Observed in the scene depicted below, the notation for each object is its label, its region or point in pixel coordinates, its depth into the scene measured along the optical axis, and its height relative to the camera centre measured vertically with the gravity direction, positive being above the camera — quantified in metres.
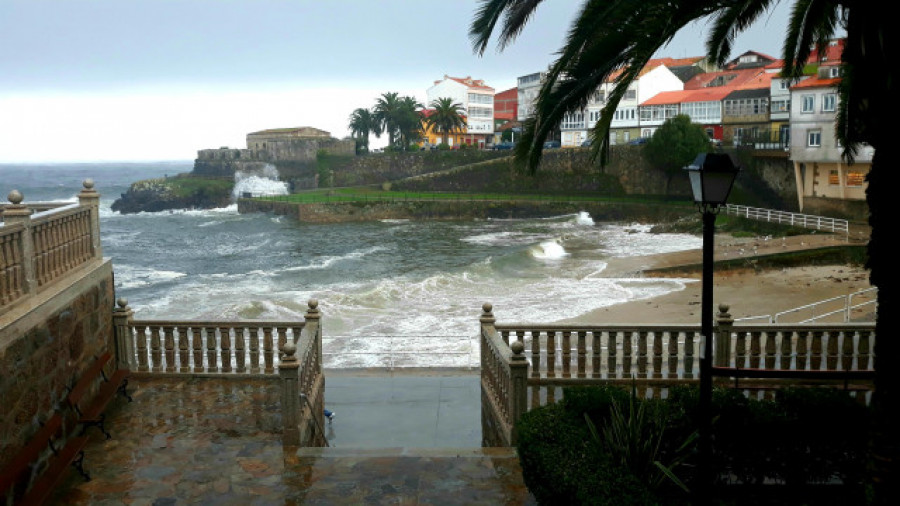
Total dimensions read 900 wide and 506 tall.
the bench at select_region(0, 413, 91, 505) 6.57 -2.55
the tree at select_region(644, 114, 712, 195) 59.25 +2.17
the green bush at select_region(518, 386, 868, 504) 6.25 -2.14
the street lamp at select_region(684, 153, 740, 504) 5.55 -0.48
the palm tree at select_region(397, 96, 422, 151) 89.88 +6.09
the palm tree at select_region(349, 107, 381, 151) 94.62 +5.93
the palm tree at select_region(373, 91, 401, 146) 90.81 +7.24
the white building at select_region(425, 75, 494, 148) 96.12 +9.09
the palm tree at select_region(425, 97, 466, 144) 85.69 +6.15
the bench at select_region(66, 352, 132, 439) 8.16 -2.40
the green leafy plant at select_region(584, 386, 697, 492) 6.11 -2.14
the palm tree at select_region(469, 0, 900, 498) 4.82 +0.85
